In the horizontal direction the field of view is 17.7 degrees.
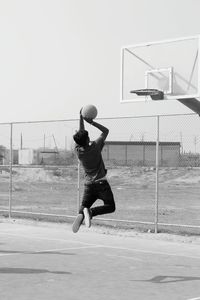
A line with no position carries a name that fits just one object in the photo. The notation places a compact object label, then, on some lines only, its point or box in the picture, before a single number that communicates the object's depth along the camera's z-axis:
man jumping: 9.69
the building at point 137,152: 22.39
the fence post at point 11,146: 19.58
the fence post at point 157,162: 16.01
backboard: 15.08
